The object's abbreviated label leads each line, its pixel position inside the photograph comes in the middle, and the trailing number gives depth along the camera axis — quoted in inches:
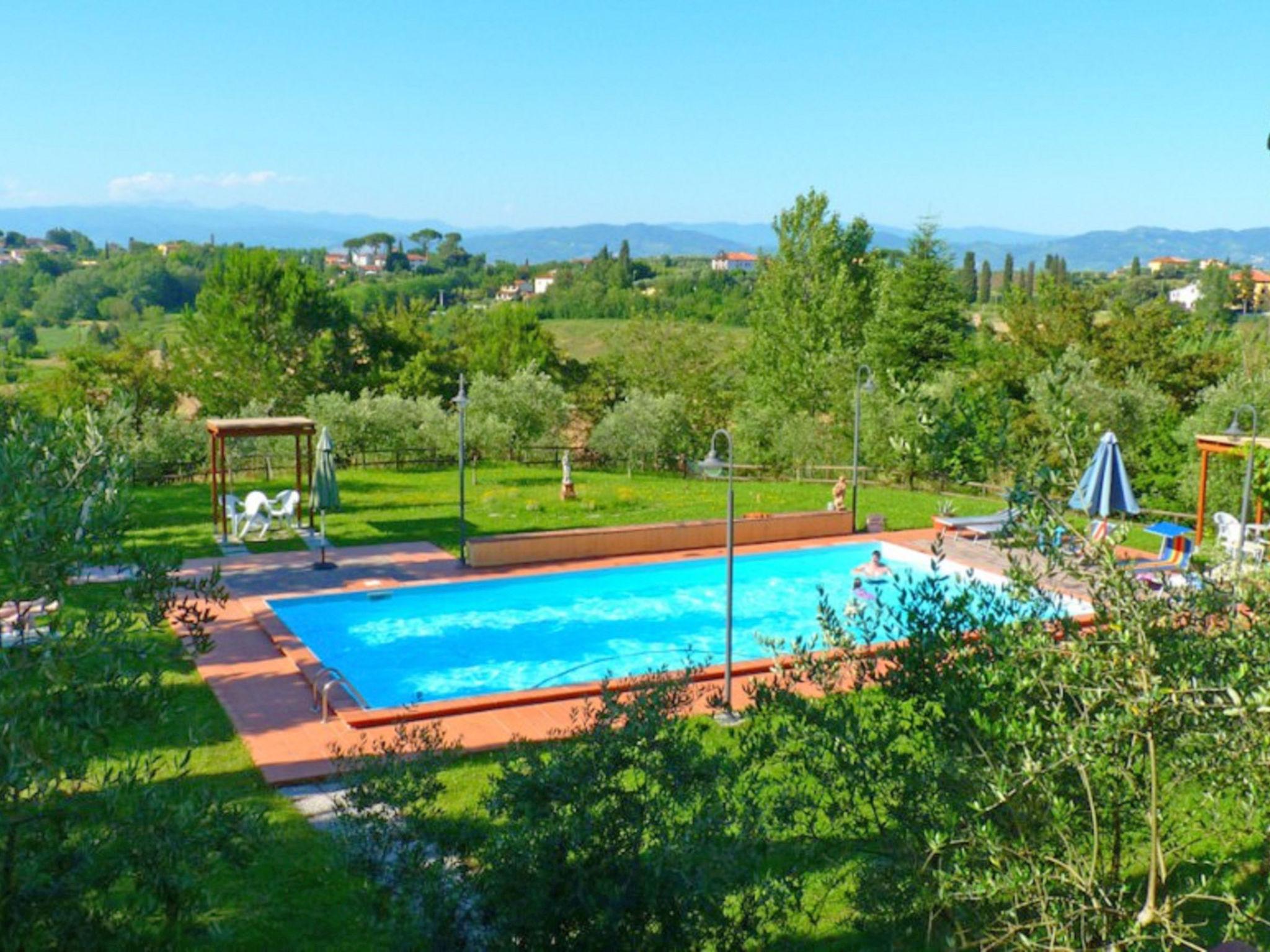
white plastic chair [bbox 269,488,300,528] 844.6
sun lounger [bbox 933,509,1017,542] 873.5
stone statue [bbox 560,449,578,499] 989.8
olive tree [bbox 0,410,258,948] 178.1
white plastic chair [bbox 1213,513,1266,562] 683.3
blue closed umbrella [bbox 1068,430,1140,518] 649.0
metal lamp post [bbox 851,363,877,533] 868.6
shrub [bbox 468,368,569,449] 1250.0
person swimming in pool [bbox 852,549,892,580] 777.9
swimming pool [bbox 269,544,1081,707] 639.1
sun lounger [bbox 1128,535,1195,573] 756.0
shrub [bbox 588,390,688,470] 1208.8
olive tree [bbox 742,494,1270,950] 195.8
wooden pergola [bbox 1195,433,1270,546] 804.0
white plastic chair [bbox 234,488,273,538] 819.4
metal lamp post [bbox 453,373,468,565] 778.2
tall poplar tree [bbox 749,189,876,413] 1582.2
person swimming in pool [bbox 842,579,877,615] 777.6
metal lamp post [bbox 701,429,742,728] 481.4
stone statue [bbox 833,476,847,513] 935.0
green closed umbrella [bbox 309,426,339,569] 765.9
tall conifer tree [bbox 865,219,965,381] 1563.7
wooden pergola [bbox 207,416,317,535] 792.9
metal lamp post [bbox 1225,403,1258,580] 539.8
